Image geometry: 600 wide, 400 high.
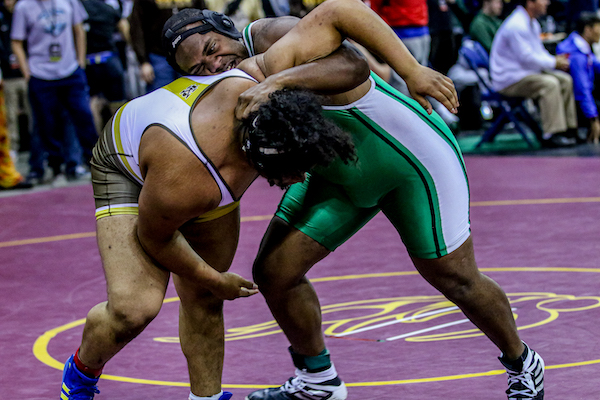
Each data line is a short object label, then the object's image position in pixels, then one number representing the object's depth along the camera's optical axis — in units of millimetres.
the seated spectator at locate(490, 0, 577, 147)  16900
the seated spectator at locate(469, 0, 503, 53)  18600
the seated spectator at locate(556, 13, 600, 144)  17382
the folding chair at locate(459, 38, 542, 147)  17736
